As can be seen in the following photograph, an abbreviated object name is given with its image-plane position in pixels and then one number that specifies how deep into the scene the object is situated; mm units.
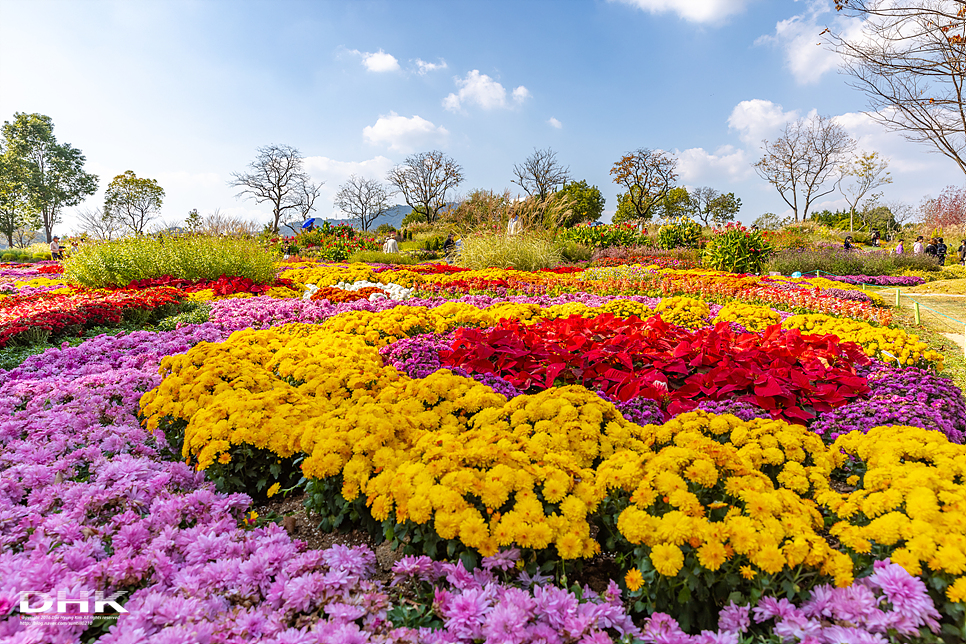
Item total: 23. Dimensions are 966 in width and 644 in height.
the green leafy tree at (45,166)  39375
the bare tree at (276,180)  45062
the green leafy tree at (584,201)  43469
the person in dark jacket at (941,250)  18262
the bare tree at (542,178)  45906
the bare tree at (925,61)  10789
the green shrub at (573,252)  14461
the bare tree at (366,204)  52312
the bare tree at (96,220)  36156
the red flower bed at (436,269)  10565
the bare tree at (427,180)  47844
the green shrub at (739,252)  11109
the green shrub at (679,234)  16594
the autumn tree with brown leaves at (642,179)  40344
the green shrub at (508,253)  11320
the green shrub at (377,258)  16859
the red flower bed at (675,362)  2680
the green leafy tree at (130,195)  45219
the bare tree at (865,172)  38281
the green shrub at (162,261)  8188
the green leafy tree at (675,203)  45044
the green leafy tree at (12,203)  36750
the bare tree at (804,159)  39062
